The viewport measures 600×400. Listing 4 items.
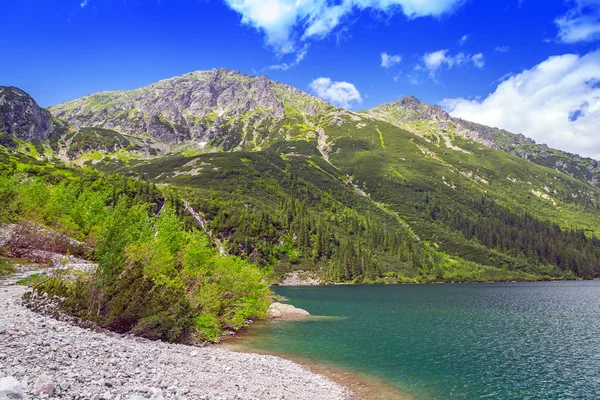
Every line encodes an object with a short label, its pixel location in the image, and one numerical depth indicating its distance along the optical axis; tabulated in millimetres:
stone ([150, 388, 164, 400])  15211
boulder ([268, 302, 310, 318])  71438
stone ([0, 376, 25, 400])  11078
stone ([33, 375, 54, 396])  12484
